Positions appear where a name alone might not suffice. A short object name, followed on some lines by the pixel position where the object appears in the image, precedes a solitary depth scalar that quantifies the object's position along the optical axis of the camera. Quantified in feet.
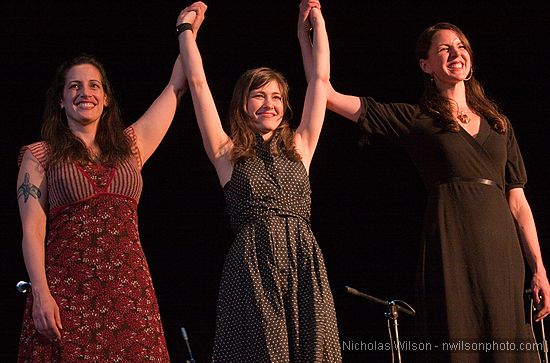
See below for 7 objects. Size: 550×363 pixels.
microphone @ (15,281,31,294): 24.22
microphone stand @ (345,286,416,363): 28.48
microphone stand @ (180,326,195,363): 28.89
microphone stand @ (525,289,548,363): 23.76
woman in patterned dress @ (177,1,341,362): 21.25
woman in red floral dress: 20.89
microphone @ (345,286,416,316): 27.53
